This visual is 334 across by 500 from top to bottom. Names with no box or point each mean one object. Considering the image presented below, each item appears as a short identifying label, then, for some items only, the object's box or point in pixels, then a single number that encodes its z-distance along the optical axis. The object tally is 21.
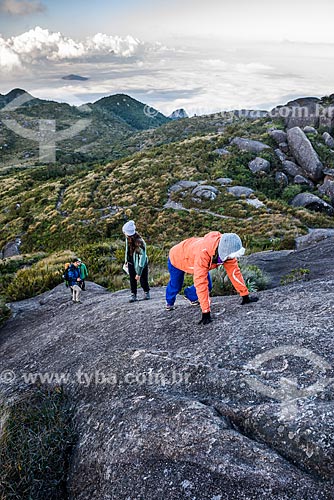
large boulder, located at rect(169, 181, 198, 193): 35.94
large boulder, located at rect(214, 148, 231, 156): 40.98
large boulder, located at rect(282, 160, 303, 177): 35.08
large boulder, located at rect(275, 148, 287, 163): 37.25
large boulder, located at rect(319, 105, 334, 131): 42.84
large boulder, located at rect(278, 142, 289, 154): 38.84
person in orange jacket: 6.09
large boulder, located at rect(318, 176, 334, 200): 31.50
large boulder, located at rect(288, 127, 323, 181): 33.72
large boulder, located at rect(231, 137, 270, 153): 39.25
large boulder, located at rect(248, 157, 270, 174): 35.66
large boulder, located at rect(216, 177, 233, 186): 34.81
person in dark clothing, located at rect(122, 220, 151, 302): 8.99
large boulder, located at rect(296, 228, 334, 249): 15.29
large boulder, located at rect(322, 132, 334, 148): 39.03
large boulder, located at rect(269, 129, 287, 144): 40.34
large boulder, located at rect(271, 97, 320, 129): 44.28
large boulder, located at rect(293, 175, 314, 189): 33.41
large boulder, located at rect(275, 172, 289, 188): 33.83
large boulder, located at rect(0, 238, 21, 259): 30.42
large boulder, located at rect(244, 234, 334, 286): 8.88
